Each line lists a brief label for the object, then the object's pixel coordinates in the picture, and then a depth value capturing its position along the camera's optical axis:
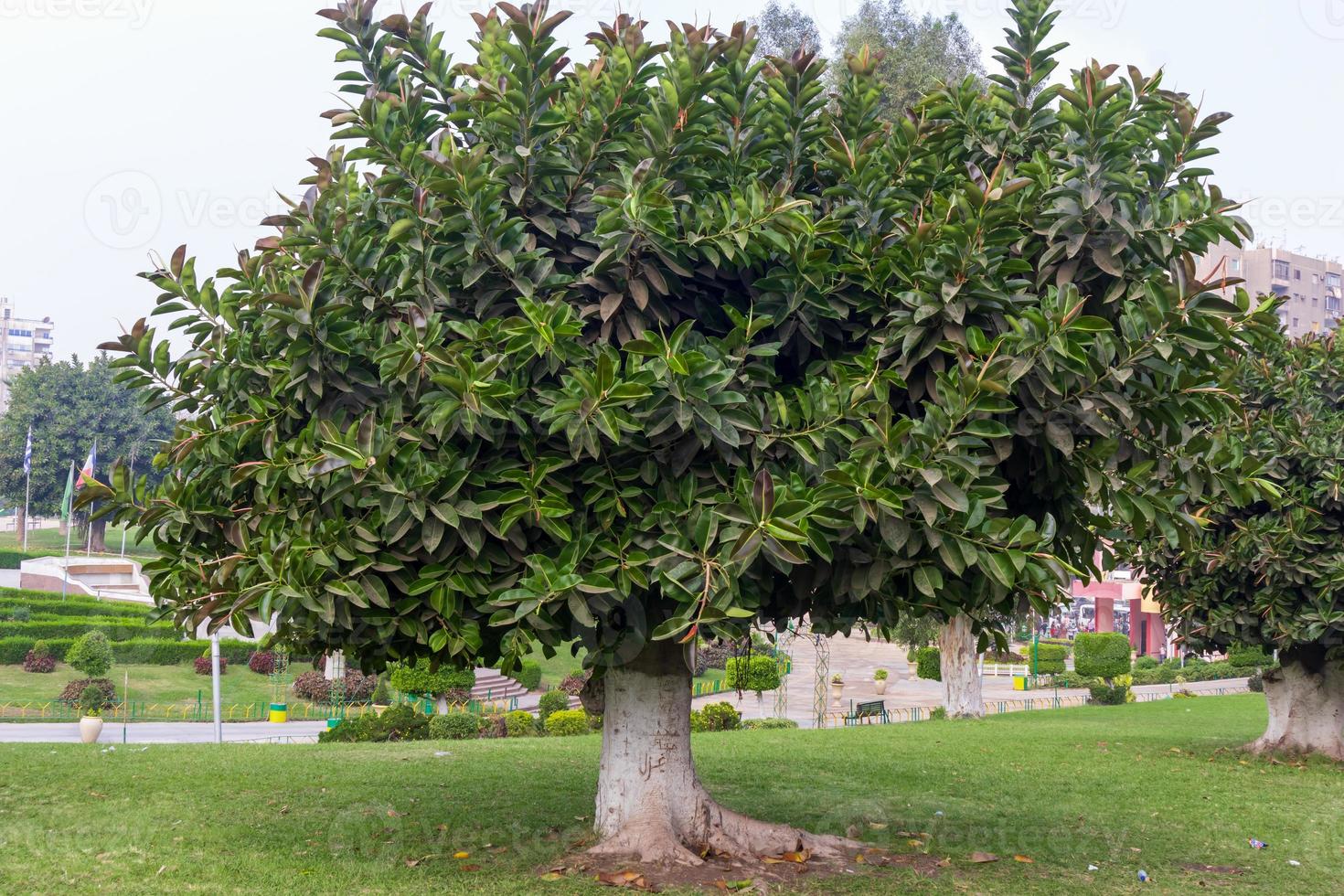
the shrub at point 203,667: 43.19
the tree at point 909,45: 27.53
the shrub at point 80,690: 34.00
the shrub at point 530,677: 37.79
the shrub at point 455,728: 26.06
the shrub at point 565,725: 26.56
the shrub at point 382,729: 23.38
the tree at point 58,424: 82.62
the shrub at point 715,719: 27.42
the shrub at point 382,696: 37.81
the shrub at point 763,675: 35.48
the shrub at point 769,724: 30.03
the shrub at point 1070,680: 53.25
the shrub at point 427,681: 32.34
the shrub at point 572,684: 38.62
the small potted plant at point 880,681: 50.62
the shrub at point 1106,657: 42.97
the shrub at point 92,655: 33.38
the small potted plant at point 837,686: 43.44
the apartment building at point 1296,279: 101.88
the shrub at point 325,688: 39.53
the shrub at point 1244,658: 45.57
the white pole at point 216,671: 25.26
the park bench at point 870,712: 33.22
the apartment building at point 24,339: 184.38
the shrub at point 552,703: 30.50
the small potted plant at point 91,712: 25.39
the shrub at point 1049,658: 56.25
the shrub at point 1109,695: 40.19
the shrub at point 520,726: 27.39
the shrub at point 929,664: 43.72
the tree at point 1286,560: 15.67
